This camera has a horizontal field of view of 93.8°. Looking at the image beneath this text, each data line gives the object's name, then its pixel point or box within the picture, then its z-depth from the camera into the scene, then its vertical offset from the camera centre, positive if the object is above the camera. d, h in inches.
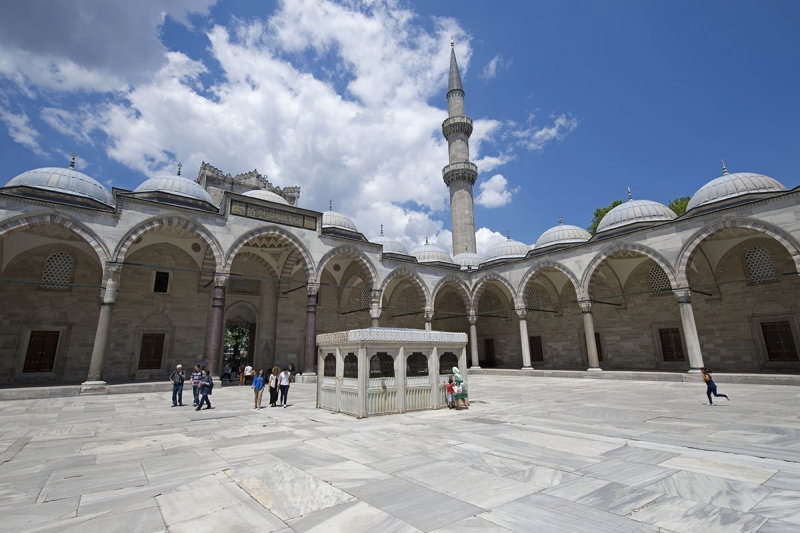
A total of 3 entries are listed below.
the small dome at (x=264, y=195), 753.3 +322.7
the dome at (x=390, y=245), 938.1 +273.1
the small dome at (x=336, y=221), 833.5 +300.5
